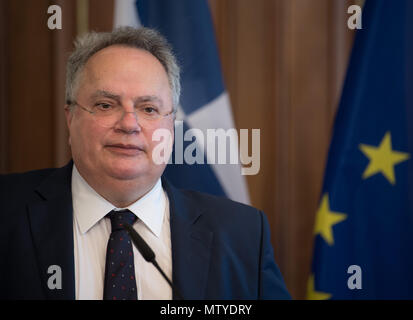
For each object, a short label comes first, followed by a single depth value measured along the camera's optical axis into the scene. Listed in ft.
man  6.75
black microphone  6.57
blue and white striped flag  7.31
